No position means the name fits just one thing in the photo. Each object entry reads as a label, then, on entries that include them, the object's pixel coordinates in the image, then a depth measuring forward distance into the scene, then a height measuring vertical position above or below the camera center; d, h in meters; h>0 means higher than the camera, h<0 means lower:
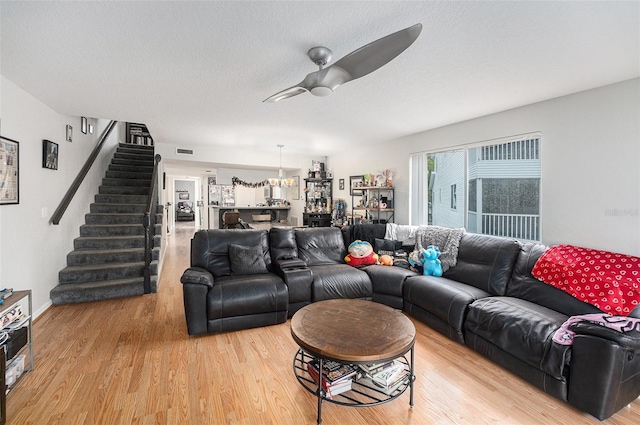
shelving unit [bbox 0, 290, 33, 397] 1.95 -0.88
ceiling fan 1.58 +0.94
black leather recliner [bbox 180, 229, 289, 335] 2.78 -0.73
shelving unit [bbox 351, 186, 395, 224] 5.52 +0.15
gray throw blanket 3.44 -0.36
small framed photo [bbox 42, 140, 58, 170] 3.39 +0.68
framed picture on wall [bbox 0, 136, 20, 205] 2.65 +0.37
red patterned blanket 2.18 -0.52
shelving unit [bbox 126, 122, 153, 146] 8.46 +2.27
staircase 3.84 -0.54
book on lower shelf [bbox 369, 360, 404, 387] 1.85 -1.05
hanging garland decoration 8.44 +0.85
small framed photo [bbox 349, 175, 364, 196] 6.00 +0.59
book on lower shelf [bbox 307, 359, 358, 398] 1.81 -1.05
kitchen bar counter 8.33 -0.04
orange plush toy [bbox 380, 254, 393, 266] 3.84 -0.64
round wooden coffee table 1.67 -0.78
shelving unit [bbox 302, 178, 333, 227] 7.12 +0.25
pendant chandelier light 6.66 +0.70
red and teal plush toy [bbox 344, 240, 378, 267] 3.87 -0.59
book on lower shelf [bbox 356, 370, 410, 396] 1.84 -1.11
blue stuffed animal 3.41 -0.59
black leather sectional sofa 1.82 -0.80
